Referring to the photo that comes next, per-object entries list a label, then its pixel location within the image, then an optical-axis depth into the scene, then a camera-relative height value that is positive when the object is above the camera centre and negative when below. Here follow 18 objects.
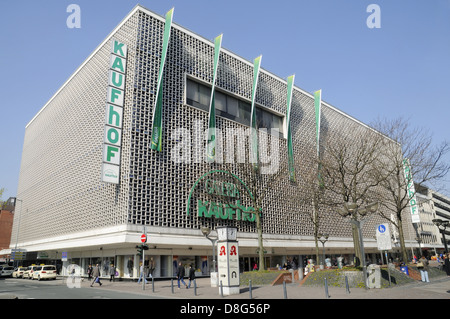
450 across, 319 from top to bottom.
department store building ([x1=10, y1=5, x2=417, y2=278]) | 30.56 +10.04
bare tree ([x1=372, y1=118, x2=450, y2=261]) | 28.23 +6.88
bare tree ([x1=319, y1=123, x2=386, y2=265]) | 24.55 +7.32
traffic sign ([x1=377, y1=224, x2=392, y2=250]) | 17.77 +0.58
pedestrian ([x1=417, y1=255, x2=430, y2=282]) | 22.42 -1.35
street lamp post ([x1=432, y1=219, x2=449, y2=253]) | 26.00 +1.86
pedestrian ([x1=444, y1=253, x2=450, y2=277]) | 26.19 -1.32
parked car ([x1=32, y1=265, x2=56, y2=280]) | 35.78 -1.23
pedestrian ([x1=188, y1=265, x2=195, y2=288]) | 20.99 -1.13
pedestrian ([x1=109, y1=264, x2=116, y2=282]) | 29.81 -1.17
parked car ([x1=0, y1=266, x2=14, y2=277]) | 45.08 -1.22
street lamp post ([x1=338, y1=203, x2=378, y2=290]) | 17.14 +2.00
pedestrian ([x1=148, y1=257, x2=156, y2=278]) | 28.28 -0.68
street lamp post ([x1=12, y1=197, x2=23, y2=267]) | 55.23 +6.89
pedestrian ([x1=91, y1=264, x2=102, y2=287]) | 25.93 -1.12
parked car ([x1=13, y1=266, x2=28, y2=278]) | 41.62 -1.29
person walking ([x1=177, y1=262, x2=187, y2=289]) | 22.12 -1.04
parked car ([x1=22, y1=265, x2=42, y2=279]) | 38.09 -1.25
